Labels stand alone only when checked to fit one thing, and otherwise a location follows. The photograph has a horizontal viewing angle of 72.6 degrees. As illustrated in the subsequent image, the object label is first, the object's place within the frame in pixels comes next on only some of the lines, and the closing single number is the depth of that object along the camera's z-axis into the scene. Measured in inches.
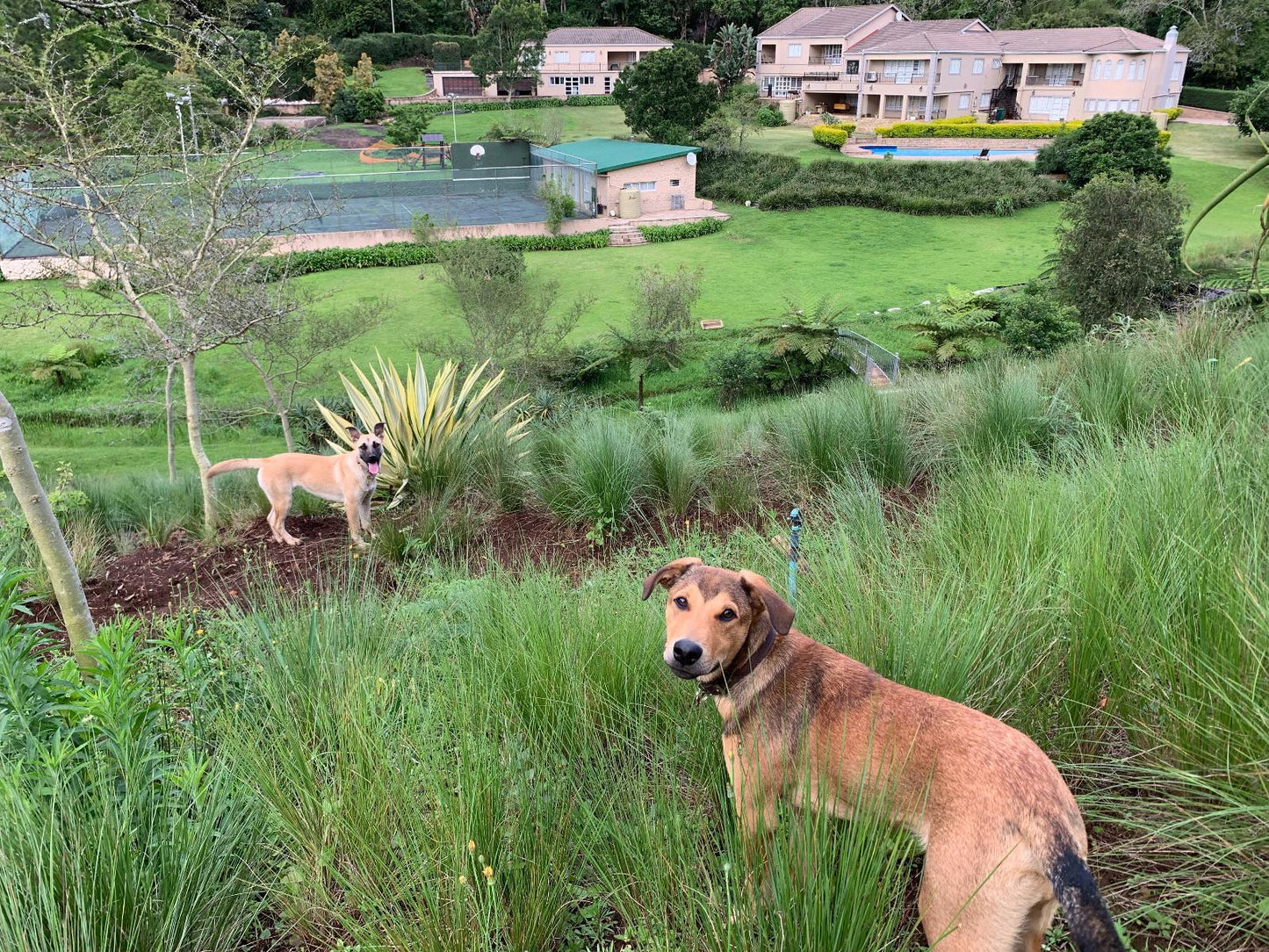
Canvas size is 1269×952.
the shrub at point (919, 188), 1545.3
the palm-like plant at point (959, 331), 659.4
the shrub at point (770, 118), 2282.2
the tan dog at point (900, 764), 75.6
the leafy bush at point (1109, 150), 1477.6
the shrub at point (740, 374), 796.0
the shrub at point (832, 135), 1955.0
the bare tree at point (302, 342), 623.5
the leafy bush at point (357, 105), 2333.9
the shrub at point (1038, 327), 617.3
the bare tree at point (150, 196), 355.9
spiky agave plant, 318.7
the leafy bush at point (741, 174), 1668.3
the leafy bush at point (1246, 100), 1526.8
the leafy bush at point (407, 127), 2017.7
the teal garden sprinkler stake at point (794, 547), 136.9
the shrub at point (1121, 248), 708.0
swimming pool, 1879.9
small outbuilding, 1502.2
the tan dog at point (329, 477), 291.3
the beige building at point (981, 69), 2082.9
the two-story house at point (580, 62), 2763.3
